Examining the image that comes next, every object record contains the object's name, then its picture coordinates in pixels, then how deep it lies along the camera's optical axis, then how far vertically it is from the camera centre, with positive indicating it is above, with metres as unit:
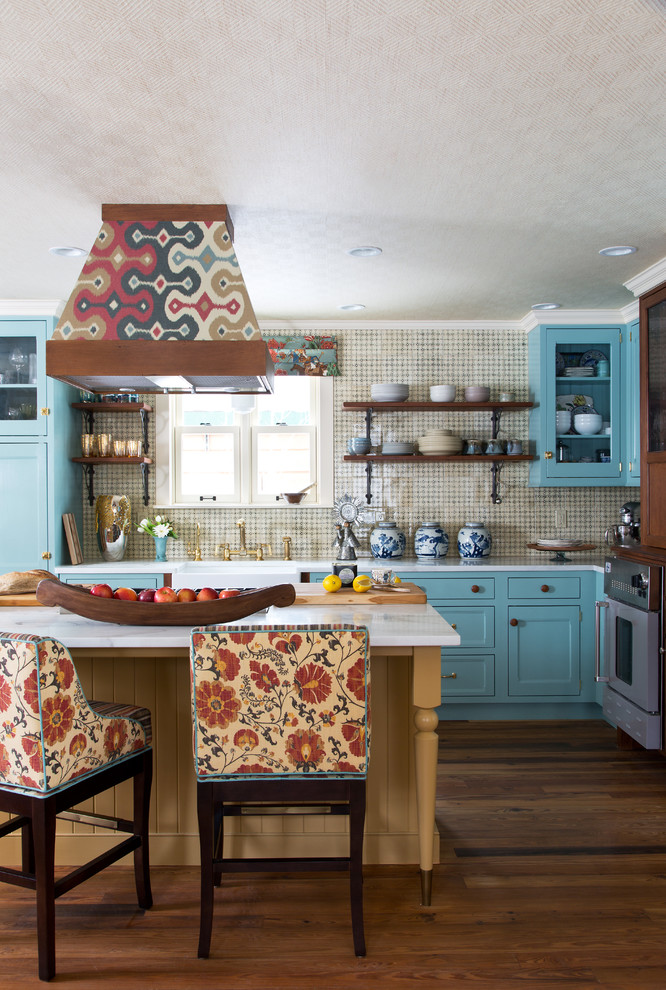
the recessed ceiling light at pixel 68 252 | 3.52 +1.17
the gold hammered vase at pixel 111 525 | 4.82 -0.17
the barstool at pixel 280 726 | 2.05 -0.63
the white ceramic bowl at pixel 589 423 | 4.70 +0.46
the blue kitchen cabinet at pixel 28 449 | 4.45 +0.30
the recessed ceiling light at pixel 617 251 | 3.54 +1.17
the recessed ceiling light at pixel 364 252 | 3.51 +1.16
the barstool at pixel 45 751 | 2.00 -0.70
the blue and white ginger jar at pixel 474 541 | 4.82 -0.28
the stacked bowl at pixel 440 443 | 4.84 +0.35
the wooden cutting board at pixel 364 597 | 2.98 -0.40
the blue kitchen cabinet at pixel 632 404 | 4.54 +0.57
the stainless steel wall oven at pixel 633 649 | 3.62 -0.78
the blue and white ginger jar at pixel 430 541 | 4.84 -0.29
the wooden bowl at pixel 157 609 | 2.48 -0.37
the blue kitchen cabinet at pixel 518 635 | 4.48 -0.83
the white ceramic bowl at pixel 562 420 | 4.77 +0.49
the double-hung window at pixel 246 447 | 5.09 +0.35
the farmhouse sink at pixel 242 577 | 4.45 -0.47
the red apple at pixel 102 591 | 2.66 -0.33
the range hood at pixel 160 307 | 2.89 +0.75
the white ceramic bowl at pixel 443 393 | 4.84 +0.67
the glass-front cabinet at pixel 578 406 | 4.71 +0.57
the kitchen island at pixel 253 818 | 2.70 -1.01
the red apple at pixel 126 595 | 2.64 -0.34
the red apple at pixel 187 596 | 2.62 -0.34
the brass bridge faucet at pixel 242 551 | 4.91 -0.35
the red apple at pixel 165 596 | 2.62 -0.34
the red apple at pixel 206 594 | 2.67 -0.35
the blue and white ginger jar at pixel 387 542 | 4.82 -0.29
